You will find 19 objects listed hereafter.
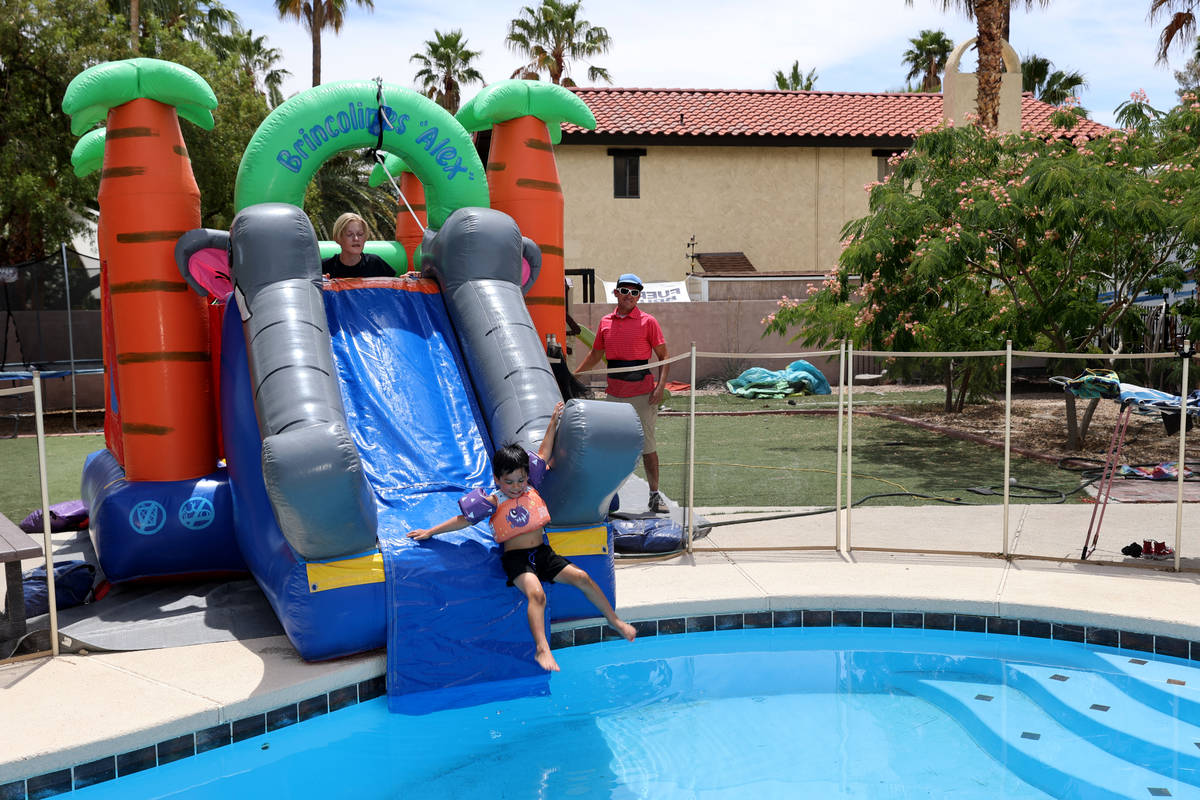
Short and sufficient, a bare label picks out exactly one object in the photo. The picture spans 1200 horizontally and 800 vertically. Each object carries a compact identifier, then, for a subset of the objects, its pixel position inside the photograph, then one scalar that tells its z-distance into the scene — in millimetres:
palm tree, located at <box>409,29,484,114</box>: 37344
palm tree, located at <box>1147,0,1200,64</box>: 24078
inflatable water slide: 4859
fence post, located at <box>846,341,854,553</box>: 6609
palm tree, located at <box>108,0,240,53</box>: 19953
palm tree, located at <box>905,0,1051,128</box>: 16328
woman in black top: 6805
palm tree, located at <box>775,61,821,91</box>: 46531
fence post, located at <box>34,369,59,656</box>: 4719
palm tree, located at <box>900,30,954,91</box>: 41656
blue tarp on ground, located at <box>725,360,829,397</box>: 20094
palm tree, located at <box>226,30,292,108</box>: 36562
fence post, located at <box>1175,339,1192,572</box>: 5759
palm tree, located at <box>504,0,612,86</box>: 35719
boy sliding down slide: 4895
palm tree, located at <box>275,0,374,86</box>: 30672
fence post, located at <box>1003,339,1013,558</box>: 6277
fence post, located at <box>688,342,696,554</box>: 6785
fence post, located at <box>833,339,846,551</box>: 6773
